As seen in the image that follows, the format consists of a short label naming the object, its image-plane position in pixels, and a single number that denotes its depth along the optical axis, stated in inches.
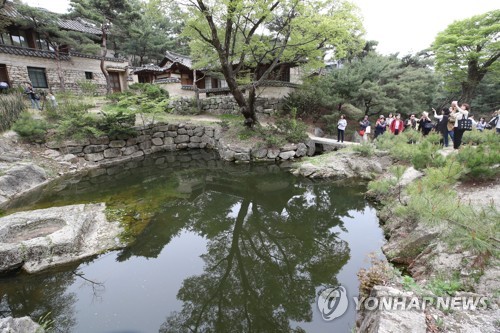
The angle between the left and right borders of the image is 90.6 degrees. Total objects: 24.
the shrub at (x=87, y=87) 651.9
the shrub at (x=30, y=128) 437.6
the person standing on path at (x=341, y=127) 514.9
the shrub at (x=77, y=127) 473.4
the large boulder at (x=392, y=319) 95.5
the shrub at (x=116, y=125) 504.7
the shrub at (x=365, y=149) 419.2
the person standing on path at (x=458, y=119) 315.3
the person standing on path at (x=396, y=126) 470.3
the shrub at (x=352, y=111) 678.5
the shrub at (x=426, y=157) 263.0
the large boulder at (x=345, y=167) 402.3
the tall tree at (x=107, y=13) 699.4
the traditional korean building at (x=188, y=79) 761.0
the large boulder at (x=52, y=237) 195.2
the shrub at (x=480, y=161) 224.4
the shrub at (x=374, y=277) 136.7
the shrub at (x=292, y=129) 537.3
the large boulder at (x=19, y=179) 331.0
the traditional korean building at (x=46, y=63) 701.3
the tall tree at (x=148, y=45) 1187.3
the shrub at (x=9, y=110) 447.8
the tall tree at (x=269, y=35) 416.8
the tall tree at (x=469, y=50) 649.0
